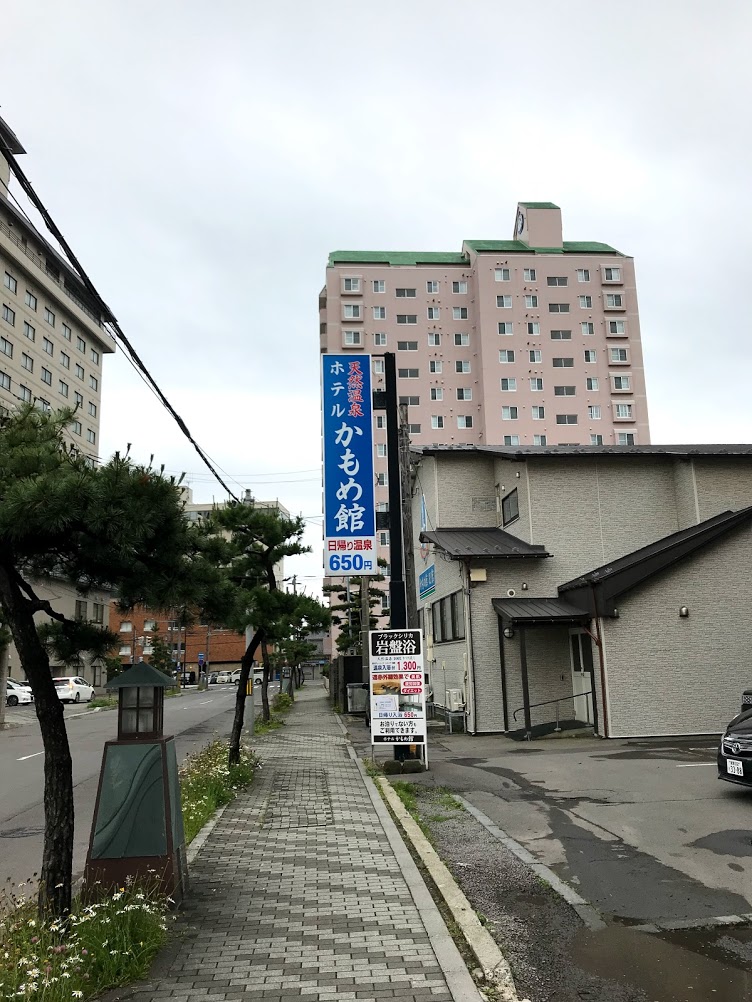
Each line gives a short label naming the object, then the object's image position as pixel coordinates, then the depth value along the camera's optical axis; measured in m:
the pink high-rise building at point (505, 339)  63.53
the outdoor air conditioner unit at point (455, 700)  20.69
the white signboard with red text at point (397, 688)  13.32
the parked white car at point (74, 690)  40.97
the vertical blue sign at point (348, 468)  13.43
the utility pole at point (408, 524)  14.00
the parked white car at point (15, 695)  39.69
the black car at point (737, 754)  9.63
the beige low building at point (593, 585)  17.16
